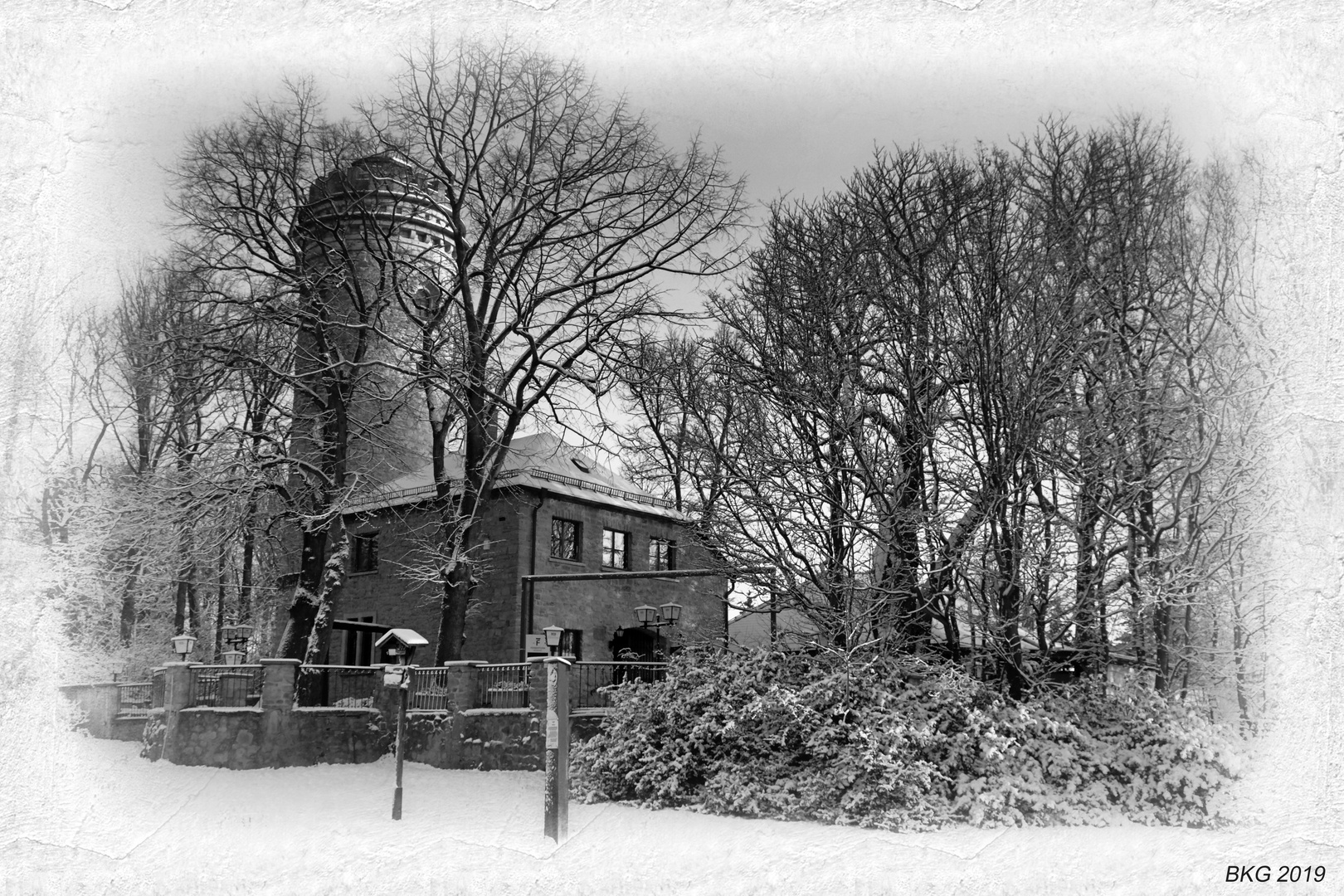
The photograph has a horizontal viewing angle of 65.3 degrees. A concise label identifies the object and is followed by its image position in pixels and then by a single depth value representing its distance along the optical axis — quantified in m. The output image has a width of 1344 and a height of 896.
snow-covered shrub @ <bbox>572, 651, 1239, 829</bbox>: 11.41
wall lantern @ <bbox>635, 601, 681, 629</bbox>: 23.34
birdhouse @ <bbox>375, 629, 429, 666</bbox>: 16.53
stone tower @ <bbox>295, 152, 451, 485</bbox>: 22.08
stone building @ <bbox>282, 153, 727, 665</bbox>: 22.81
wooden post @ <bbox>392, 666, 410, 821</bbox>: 14.68
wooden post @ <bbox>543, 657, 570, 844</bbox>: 12.21
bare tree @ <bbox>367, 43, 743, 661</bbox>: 20.34
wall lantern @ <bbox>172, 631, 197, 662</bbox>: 19.52
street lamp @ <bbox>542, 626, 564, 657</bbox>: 17.44
